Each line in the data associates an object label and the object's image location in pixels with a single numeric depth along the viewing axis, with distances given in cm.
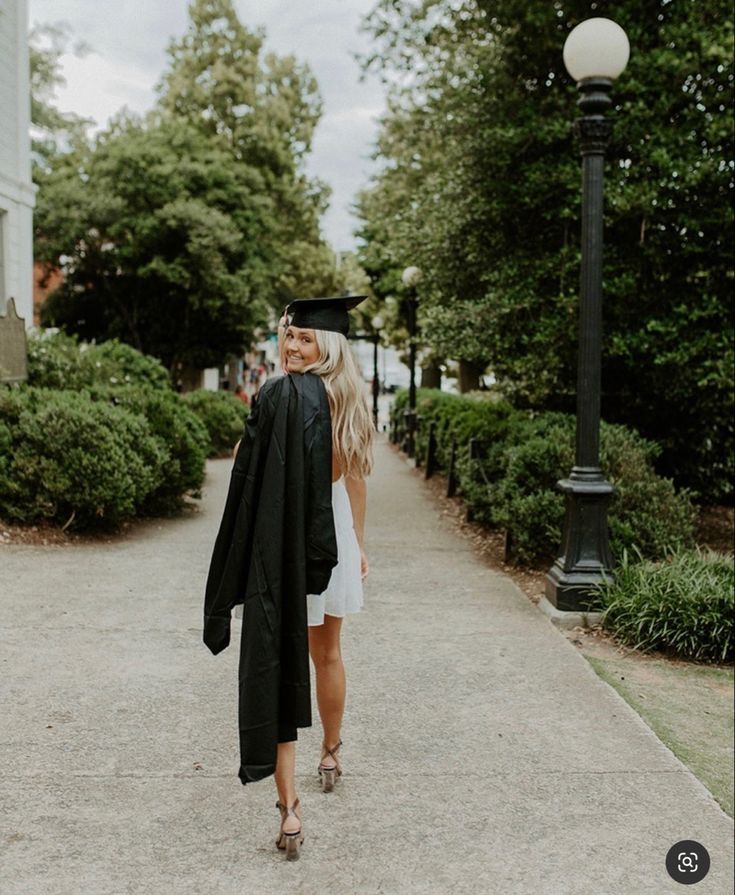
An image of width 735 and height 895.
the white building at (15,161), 1257
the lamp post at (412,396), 1992
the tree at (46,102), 3331
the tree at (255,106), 3503
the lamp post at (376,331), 3038
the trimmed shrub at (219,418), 1850
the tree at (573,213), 936
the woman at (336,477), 337
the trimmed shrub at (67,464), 812
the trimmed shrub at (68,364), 1074
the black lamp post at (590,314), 654
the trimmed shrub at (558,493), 749
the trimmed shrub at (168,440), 977
